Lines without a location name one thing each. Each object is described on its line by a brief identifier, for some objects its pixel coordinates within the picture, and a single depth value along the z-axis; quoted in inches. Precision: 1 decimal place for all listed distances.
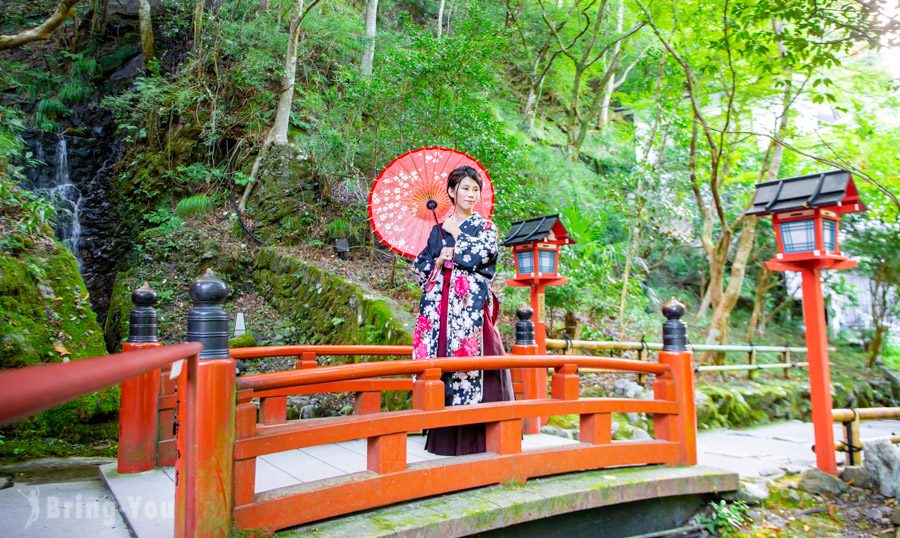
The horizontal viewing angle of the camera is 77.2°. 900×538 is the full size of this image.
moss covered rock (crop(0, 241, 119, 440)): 223.0
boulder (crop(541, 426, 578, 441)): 229.1
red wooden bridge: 94.0
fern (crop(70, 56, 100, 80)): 593.9
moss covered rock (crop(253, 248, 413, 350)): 305.9
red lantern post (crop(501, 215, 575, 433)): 230.8
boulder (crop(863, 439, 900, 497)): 194.8
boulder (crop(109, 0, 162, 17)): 649.9
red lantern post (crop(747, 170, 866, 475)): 207.0
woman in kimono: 157.8
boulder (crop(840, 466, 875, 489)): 202.2
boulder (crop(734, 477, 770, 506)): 181.2
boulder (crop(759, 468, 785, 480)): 207.8
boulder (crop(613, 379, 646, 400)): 318.0
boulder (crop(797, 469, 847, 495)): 199.3
